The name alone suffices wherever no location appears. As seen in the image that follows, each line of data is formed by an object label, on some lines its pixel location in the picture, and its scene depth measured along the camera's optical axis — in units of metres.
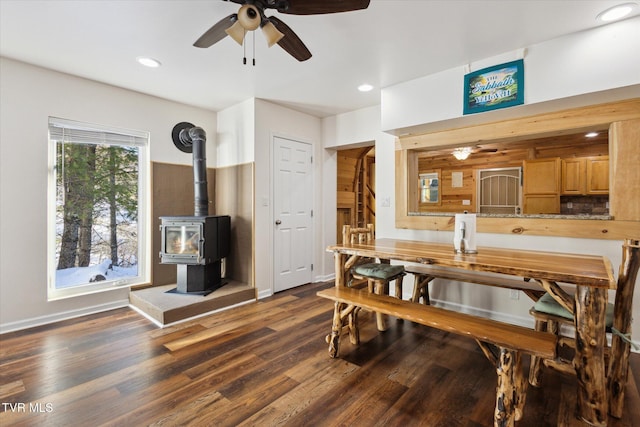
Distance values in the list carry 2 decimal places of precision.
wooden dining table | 1.54
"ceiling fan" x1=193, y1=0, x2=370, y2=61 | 1.63
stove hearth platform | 2.97
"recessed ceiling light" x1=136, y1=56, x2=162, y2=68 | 2.71
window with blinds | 3.11
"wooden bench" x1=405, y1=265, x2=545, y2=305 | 2.31
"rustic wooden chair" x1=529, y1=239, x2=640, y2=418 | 1.63
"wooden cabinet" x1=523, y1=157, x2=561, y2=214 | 5.29
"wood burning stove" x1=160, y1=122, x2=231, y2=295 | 3.38
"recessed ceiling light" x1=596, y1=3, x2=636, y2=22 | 1.97
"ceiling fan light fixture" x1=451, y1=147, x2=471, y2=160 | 4.80
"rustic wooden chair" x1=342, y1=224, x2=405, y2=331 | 2.66
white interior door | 4.03
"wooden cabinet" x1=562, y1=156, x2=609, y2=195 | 4.93
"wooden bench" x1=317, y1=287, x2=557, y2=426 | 1.49
